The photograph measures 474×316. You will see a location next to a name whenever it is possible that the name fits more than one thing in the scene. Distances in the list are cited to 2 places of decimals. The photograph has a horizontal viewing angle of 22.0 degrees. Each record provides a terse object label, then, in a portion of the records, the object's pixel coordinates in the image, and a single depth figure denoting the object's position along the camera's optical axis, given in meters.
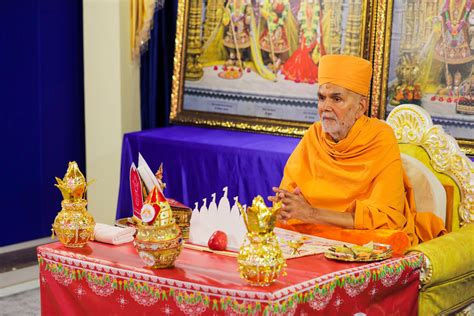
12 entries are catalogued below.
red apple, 4.36
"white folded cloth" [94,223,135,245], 4.48
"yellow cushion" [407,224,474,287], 4.37
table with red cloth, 3.70
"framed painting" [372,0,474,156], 6.58
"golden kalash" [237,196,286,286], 3.66
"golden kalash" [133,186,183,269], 3.90
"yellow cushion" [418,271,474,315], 4.39
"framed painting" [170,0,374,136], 7.34
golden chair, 4.50
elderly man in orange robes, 4.83
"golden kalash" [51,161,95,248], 4.38
